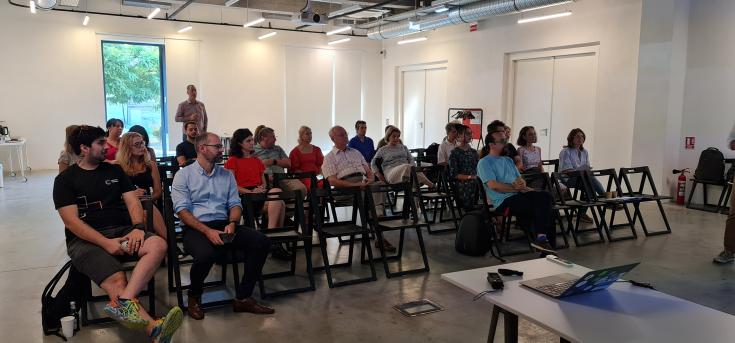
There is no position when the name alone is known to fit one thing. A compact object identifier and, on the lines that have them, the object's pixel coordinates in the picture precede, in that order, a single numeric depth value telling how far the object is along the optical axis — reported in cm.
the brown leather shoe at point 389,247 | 506
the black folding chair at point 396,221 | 438
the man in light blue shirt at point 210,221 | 351
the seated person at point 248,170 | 479
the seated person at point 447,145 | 700
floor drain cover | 363
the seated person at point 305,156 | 583
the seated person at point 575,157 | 643
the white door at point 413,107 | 1282
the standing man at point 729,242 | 458
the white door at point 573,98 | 865
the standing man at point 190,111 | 861
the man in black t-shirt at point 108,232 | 291
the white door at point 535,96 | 945
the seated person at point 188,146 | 604
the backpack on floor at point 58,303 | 323
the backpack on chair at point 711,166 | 731
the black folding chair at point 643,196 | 581
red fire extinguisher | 771
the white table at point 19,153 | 933
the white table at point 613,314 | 179
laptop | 209
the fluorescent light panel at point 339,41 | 1266
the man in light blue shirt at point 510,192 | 488
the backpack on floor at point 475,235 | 494
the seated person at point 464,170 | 562
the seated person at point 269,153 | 583
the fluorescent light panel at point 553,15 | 779
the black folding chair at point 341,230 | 414
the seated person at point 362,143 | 772
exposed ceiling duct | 782
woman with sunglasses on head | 433
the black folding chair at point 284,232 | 388
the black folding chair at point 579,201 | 551
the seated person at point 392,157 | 641
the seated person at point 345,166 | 534
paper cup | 317
